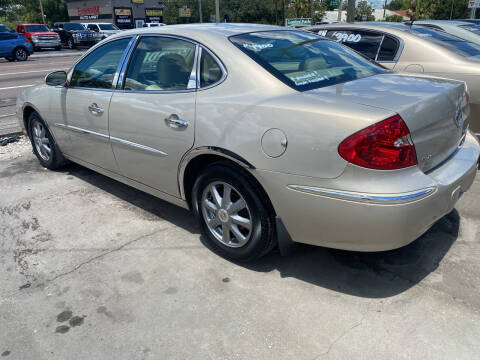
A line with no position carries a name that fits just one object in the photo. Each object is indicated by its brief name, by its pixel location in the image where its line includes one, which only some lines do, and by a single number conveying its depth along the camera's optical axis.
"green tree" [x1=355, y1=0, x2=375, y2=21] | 70.41
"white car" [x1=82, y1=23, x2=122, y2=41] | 32.71
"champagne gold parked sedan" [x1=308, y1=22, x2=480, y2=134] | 4.54
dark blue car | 20.52
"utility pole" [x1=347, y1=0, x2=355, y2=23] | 12.40
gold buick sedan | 2.38
